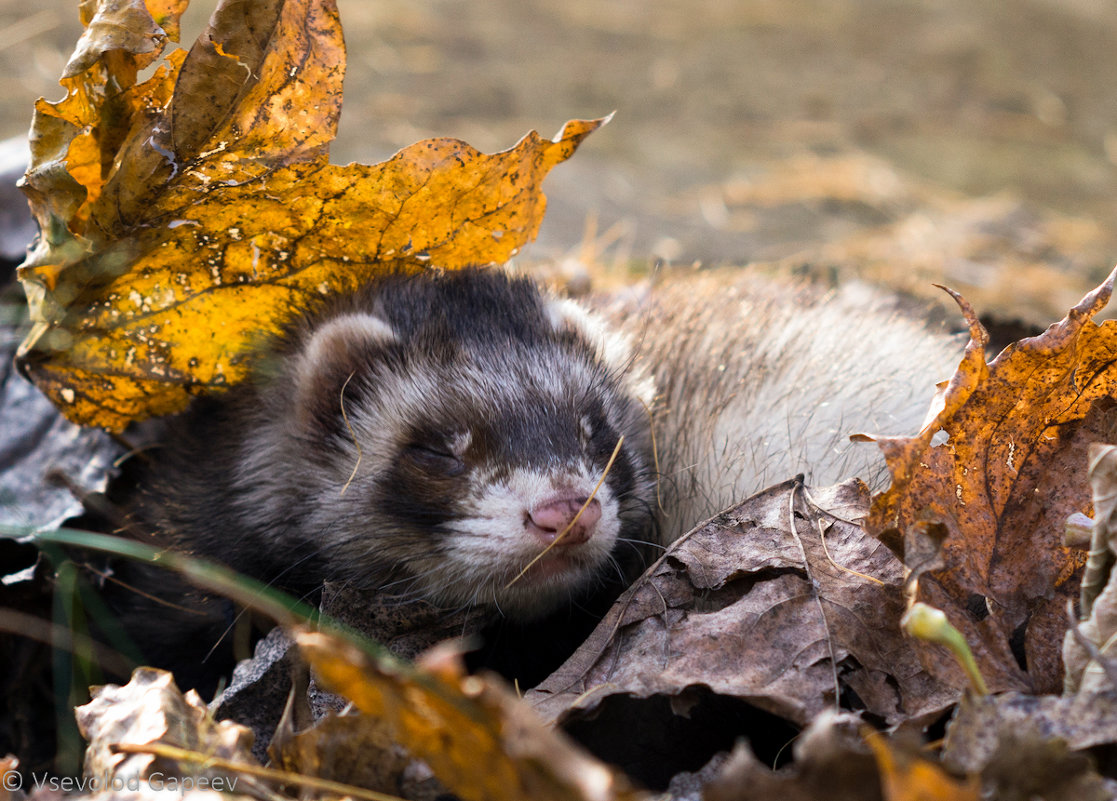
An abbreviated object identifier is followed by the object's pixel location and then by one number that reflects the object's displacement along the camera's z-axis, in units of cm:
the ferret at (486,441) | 97
